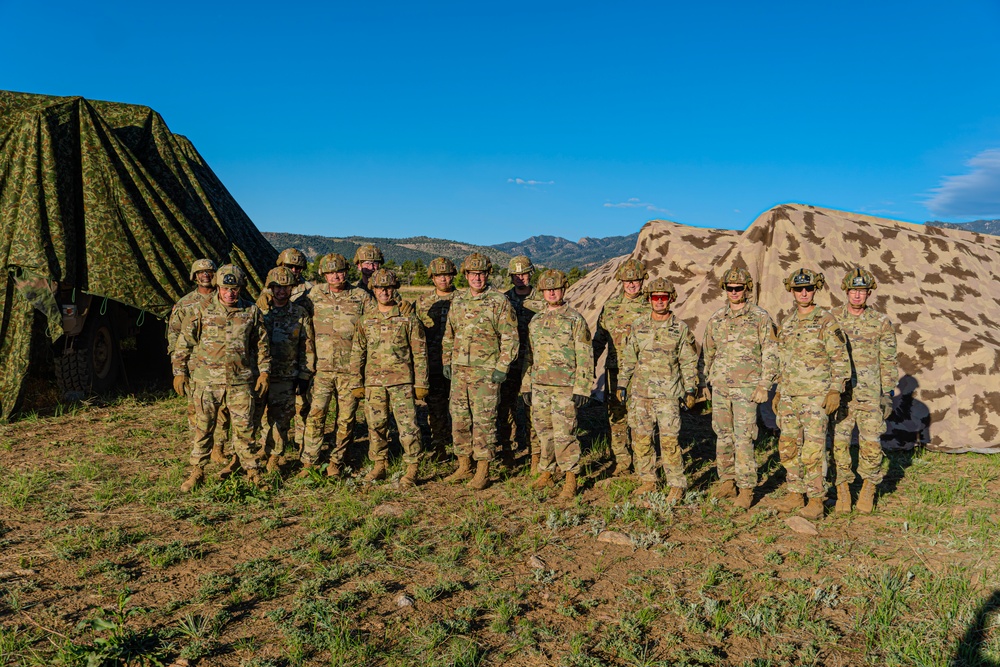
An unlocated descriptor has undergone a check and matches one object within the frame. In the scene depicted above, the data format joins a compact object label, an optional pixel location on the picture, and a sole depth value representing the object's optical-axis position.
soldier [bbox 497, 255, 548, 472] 7.63
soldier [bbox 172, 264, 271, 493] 6.31
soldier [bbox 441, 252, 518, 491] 6.72
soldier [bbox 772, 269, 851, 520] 5.95
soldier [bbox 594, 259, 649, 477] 7.34
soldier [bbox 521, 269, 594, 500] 6.51
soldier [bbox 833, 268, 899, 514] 6.21
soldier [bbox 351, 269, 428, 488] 6.56
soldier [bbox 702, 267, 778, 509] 6.15
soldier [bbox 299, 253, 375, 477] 6.79
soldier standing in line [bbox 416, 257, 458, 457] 7.43
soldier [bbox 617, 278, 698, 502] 6.31
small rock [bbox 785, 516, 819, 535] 5.70
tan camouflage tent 8.38
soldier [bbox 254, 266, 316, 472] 6.93
